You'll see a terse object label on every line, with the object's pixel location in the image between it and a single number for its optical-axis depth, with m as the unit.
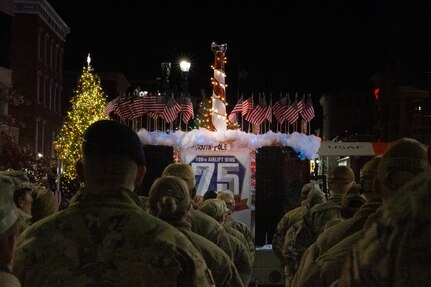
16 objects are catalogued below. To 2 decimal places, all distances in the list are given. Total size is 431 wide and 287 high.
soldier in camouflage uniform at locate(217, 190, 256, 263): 10.86
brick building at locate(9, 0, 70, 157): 50.69
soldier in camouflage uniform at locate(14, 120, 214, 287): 2.84
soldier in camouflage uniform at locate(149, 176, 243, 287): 4.60
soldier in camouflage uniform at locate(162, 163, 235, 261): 6.39
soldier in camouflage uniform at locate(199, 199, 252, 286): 6.92
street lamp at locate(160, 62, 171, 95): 34.50
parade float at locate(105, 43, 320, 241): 21.34
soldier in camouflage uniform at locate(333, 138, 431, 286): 1.85
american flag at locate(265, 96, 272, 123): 24.00
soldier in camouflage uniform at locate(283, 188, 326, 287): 8.84
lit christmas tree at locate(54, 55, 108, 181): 47.72
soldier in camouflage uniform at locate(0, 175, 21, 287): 2.53
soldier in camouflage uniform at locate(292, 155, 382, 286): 3.87
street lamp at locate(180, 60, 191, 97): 29.31
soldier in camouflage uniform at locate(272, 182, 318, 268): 11.37
